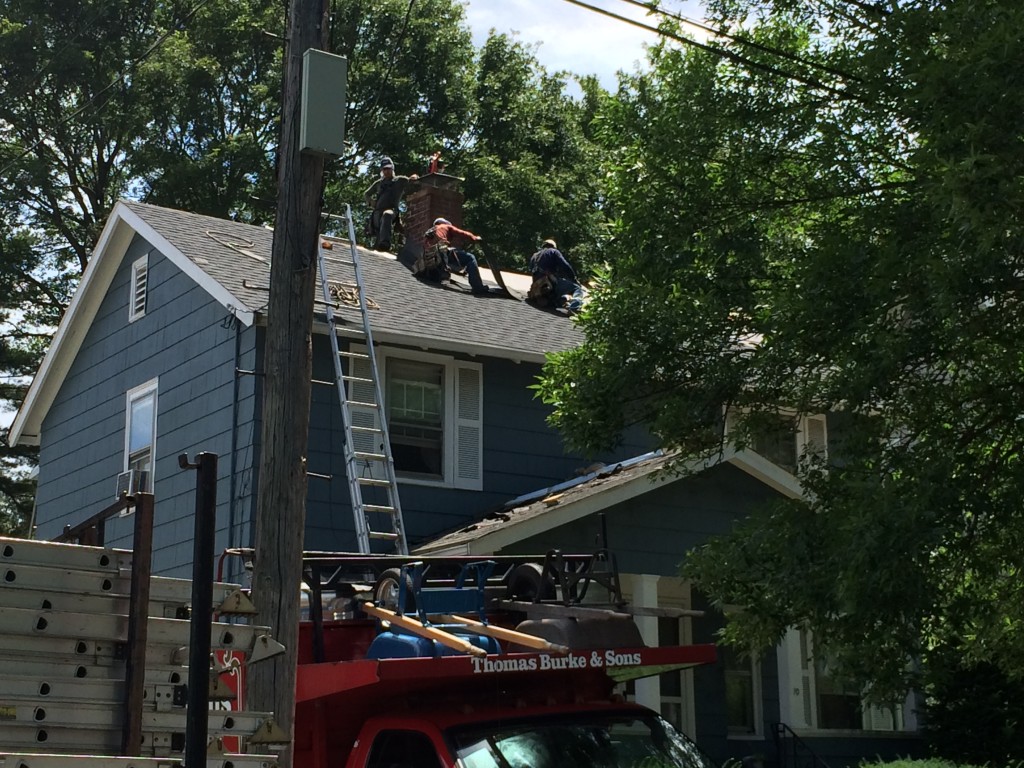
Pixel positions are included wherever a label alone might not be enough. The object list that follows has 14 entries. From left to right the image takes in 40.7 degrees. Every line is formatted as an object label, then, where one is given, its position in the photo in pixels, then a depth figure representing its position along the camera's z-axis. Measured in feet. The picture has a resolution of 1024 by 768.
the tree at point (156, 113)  106.63
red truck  22.50
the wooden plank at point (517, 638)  22.13
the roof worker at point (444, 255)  64.85
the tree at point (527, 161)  106.73
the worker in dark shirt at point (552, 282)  66.18
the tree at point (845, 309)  25.16
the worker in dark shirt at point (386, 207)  69.21
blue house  52.54
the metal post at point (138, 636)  14.58
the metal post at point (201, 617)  14.30
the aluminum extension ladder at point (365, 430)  48.70
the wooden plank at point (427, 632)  21.90
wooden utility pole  24.98
